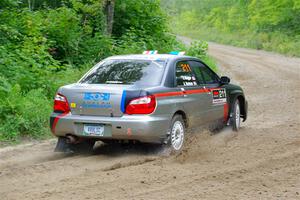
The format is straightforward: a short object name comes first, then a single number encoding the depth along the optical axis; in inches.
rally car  617.0
